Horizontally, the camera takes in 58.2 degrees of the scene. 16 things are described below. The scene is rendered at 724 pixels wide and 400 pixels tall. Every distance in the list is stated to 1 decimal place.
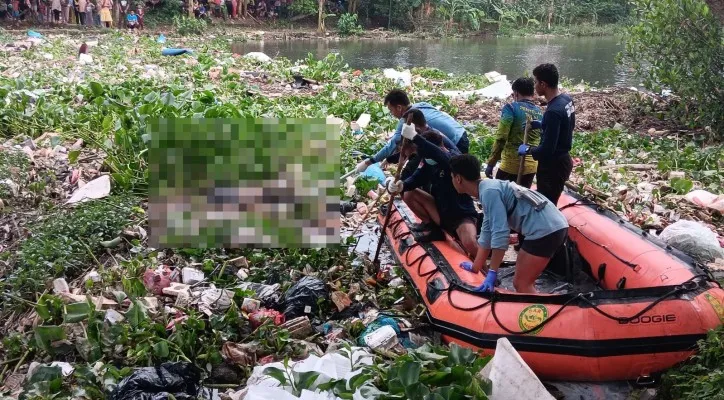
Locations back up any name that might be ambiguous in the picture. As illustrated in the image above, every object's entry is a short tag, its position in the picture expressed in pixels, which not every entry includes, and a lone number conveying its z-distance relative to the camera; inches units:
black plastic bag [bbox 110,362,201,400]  126.2
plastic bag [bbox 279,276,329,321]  165.9
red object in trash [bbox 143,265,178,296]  172.1
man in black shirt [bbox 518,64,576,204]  176.9
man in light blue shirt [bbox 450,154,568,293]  151.9
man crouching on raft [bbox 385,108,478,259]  180.4
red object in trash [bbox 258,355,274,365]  147.0
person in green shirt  195.2
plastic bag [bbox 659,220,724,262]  181.9
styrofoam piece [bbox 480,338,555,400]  119.0
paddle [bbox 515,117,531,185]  191.6
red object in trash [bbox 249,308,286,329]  158.1
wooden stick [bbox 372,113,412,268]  194.1
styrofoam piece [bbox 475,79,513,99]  452.8
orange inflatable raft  131.0
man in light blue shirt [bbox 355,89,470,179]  201.9
